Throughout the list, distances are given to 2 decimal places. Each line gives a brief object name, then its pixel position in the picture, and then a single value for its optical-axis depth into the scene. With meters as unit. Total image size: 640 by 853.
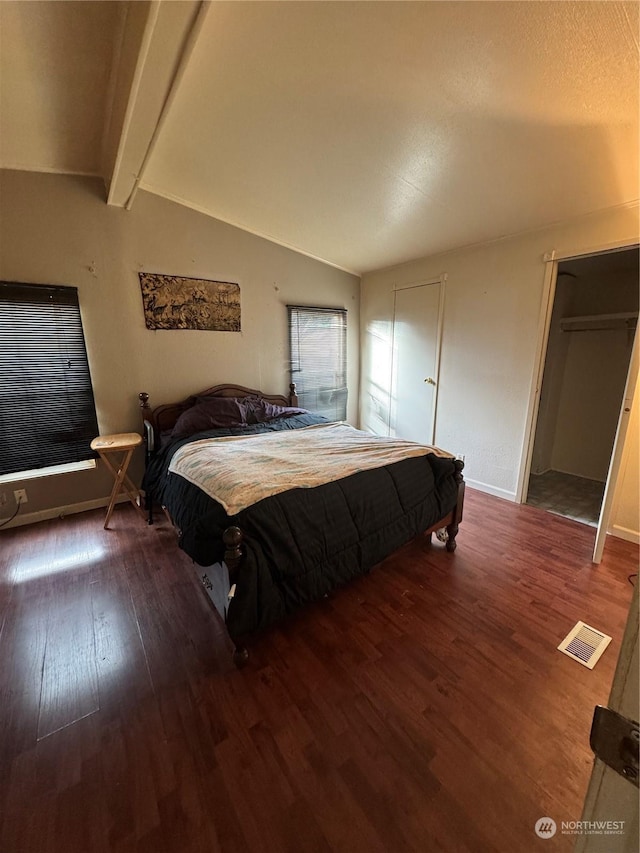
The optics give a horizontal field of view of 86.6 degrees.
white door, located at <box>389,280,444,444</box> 3.67
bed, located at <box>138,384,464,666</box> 1.54
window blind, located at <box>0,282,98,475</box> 2.59
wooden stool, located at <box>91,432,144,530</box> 2.66
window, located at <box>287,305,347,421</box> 4.02
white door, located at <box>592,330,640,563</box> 2.06
